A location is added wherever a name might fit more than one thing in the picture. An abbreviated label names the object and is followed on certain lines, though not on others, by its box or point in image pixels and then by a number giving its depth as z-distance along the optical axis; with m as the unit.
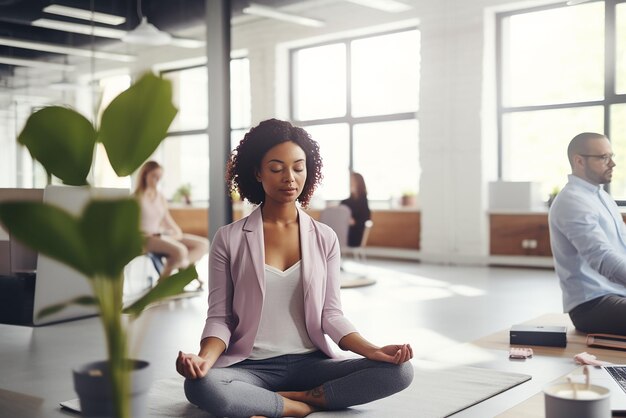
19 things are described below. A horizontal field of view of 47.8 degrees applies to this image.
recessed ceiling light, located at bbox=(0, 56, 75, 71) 5.26
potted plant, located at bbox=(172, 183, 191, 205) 11.69
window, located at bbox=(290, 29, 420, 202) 9.52
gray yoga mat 2.59
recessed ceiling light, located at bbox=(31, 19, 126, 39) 5.66
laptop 2.21
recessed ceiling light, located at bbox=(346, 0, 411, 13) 8.74
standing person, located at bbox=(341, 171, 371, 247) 7.05
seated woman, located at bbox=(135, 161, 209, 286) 5.83
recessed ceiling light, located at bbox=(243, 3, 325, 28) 9.53
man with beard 3.63
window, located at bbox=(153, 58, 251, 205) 10.37
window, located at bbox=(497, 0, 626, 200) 7.63
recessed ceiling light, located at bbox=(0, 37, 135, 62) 5.33
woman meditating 2.35
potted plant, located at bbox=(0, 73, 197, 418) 0.99
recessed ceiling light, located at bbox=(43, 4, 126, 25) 5.75
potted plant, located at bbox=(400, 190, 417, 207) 9.35
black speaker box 3.57
